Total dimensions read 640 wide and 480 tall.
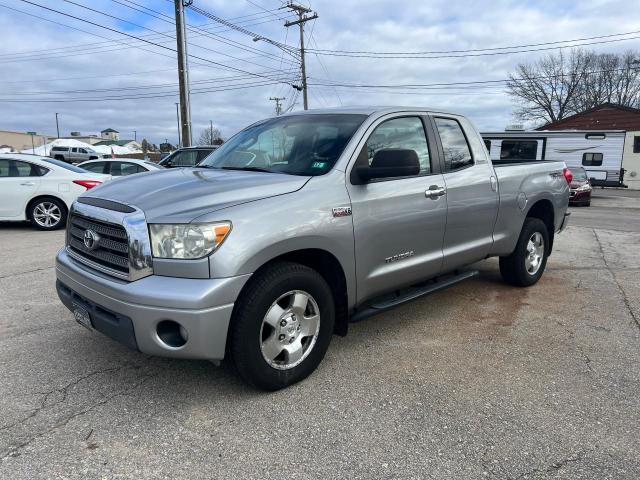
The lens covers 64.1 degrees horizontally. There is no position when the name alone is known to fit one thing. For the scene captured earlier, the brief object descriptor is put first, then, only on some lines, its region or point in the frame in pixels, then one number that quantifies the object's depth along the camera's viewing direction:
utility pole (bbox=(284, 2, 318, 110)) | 32.32
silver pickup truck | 2.87
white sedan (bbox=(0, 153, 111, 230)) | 9.88
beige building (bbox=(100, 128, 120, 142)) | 130.86
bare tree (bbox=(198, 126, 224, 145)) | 82.16
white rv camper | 23.59
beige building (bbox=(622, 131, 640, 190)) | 29.30
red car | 18.66
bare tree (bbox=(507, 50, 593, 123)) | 47.38
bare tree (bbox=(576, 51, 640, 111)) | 47.19
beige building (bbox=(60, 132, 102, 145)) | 112.50
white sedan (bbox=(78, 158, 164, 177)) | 12.02
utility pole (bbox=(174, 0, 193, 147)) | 18.34
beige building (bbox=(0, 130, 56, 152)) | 105.12
